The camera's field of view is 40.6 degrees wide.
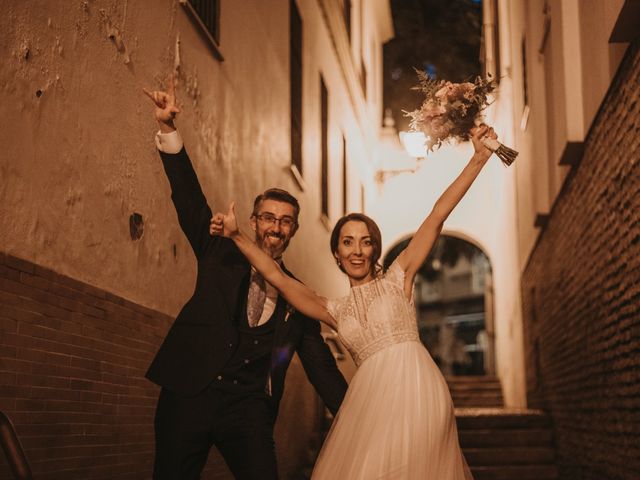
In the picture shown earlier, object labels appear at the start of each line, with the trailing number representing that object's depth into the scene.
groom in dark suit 3.64
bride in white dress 3.68
